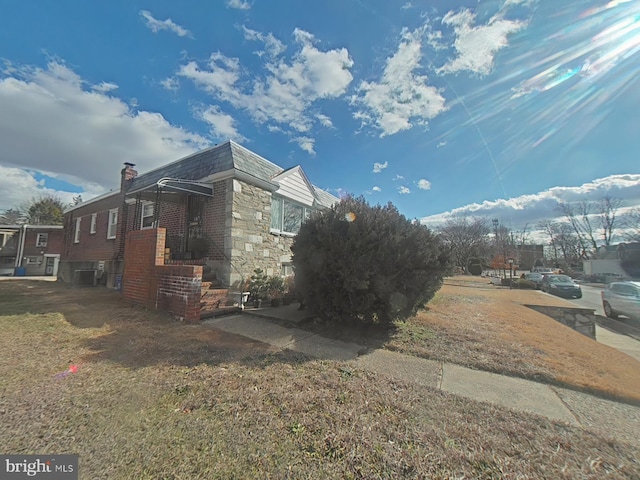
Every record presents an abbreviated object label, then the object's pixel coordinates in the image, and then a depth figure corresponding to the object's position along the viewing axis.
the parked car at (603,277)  29.97
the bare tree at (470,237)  43.06
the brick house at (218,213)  7.78
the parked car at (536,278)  22.61
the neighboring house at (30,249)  24.88
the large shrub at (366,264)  4.95
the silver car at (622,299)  10.33
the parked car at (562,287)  18.24
